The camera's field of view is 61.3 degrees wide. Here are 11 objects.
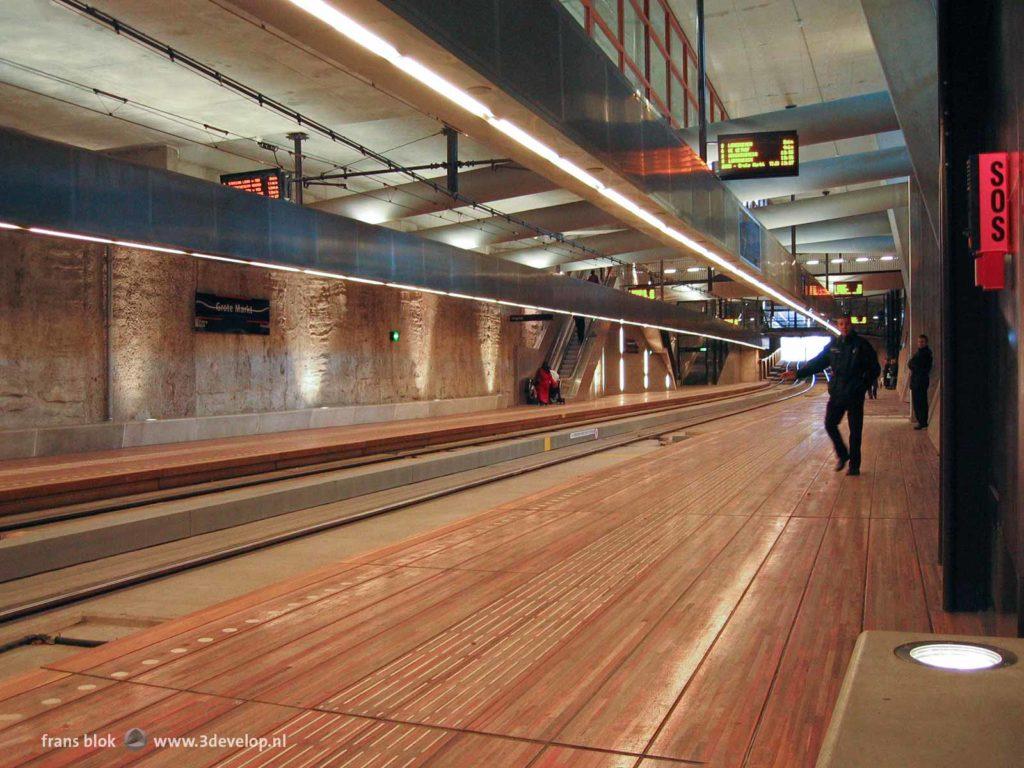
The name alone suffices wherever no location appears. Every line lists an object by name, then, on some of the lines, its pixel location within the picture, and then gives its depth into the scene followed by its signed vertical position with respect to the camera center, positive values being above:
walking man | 8.28 -0.06
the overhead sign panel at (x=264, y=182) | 14.12 +3.27
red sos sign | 3.10 +0.60
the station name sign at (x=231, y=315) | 13.56 +1.04
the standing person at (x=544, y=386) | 25.56 -0.31
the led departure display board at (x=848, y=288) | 36.31 +3.61
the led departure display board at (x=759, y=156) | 11.84 +3.03
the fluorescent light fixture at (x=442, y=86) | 4.66 +1.68
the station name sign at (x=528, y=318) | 23.04 +1.61
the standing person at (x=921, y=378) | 13.10 -0.09
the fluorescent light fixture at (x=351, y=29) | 3.80 +1.66
